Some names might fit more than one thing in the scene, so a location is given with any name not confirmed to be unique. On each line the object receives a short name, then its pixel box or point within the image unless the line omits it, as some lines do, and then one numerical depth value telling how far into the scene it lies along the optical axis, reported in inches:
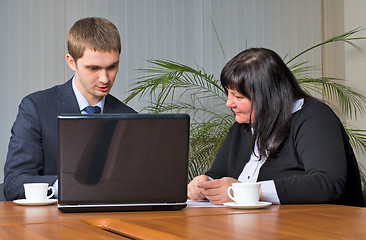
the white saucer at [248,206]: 93.7
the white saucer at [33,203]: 102.5
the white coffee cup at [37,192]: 103.7
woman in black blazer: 104.8
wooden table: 74.7
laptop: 91.9
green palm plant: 201.8
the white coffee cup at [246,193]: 94.6
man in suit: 120.6
